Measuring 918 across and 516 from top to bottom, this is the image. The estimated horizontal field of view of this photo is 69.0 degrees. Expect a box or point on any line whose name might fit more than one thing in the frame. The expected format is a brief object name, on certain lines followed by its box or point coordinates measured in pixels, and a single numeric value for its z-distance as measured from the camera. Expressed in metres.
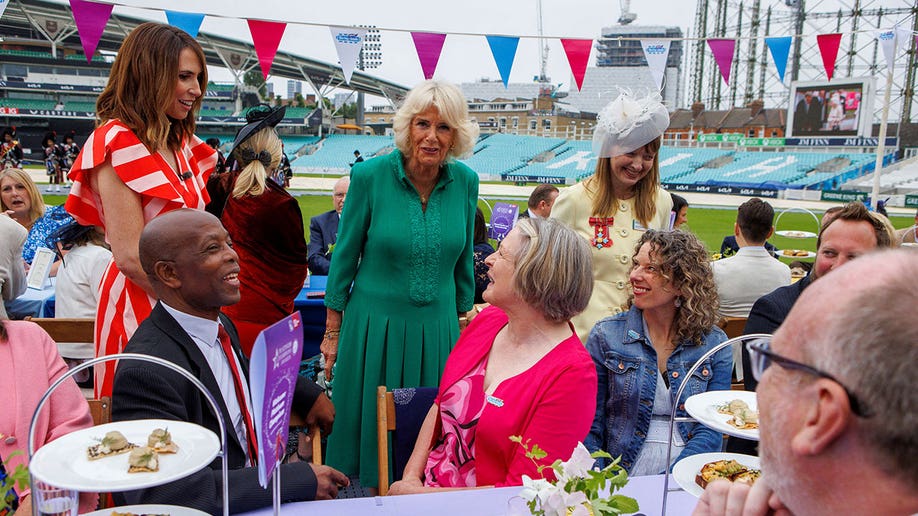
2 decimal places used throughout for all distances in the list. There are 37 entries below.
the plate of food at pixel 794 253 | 7.64
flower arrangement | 1.21
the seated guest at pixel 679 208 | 6.50
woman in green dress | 2.91
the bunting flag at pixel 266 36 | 7.27
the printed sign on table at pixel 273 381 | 1.03
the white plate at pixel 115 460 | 1.11
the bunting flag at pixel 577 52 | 8.38
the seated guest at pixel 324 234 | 5.98
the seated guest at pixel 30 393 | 1.87
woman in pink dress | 2.08
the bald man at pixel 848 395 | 0.74
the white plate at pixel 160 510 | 1.45
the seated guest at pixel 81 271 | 4.38
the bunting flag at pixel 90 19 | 6.29
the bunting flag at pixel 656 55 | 8.87
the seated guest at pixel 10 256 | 4.04
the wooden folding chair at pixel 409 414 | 2.39
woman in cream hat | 3.23
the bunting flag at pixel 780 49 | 9.18
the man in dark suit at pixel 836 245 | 2.79
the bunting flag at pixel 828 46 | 9.02
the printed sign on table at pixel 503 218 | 5.95
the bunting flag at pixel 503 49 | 8.60
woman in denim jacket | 2.47
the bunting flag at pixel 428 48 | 8.36
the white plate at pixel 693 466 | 1.58
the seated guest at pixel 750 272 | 4.68
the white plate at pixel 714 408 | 1.45
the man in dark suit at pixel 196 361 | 1.68
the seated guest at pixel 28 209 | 5.40
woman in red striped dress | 2.30
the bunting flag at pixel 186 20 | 6.91
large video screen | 36.72
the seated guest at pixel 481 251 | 4.68
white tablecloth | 1.74
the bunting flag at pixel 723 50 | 8.84
